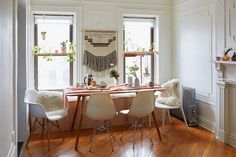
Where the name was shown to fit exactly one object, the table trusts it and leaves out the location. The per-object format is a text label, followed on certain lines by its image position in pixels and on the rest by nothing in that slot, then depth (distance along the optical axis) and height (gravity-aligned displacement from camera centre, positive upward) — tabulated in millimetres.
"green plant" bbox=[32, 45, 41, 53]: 5348 +542
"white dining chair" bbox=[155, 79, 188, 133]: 4715 -437
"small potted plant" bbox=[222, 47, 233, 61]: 4004 +283
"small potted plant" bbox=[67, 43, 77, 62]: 5508 +462
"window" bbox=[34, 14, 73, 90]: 5473 +465
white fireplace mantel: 4047 -385
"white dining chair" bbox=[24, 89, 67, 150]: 4031 -575
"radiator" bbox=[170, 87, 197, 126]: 5039 -621
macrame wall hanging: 5543 +537
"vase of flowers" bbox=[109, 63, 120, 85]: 4703 +12
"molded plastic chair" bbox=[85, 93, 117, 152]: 3754 -471
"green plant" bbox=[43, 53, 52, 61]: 5496 +373
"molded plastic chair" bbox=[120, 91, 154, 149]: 3977 -466
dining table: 4047 -255
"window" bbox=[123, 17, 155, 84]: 5984 +723
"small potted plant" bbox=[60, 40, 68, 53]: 5535 +593
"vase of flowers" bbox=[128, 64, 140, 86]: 4693 +38
